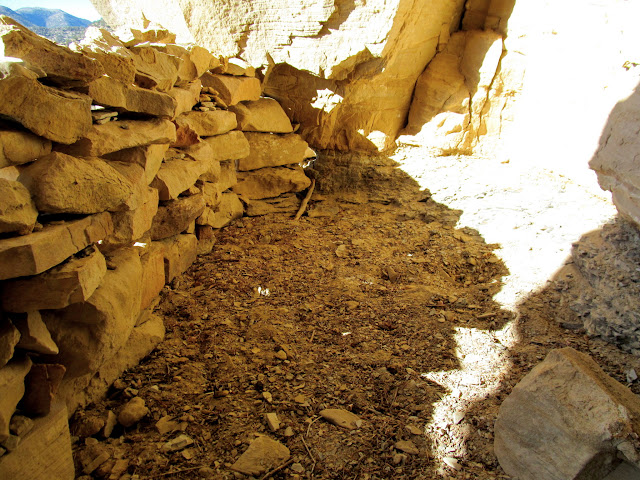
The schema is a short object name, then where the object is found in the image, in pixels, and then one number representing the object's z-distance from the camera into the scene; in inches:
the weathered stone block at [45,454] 60.6
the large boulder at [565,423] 64.3
